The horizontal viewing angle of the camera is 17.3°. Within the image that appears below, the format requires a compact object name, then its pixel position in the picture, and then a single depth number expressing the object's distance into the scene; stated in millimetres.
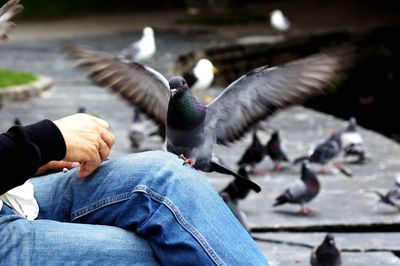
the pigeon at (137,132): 10351
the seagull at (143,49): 15959
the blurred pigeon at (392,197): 7927
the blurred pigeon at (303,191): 7885
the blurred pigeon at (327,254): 6091
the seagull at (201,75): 12748
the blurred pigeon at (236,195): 6986
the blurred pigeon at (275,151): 9658
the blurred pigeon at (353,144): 10041
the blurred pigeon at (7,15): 4722
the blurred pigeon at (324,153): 9375
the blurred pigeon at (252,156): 9338
